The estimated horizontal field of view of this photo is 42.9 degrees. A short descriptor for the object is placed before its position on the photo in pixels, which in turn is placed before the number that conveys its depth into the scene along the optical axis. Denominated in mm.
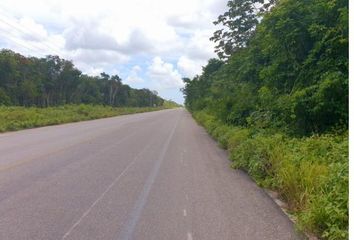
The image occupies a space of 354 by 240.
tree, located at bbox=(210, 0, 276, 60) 31562
